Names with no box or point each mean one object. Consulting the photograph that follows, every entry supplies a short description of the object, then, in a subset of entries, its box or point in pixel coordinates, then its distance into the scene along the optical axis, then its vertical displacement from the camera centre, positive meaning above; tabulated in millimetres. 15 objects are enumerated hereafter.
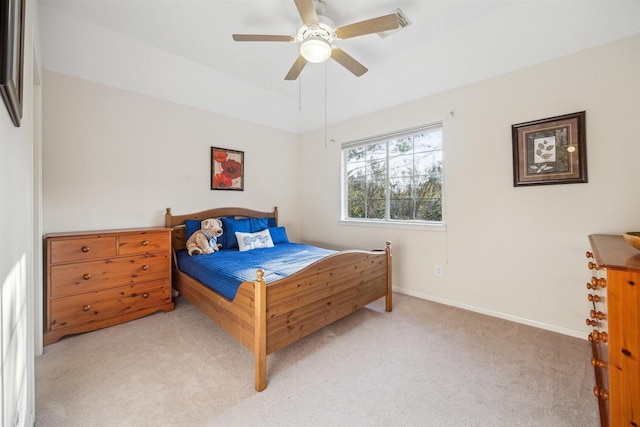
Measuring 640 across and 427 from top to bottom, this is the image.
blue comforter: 2069 -469
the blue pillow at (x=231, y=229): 3301 -196
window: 3133 +483
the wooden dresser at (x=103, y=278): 2201 -580
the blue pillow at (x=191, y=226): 3180 -137
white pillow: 3168 -328
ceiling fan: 1770 +1339
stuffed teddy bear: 2963 -280
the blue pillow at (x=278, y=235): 3689 -299
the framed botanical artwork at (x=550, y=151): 2186 +530
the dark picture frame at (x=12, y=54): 638 +442
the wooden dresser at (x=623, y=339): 1005 -507
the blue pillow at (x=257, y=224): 3609 -143
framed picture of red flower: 3576 +640
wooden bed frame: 1695 -682
